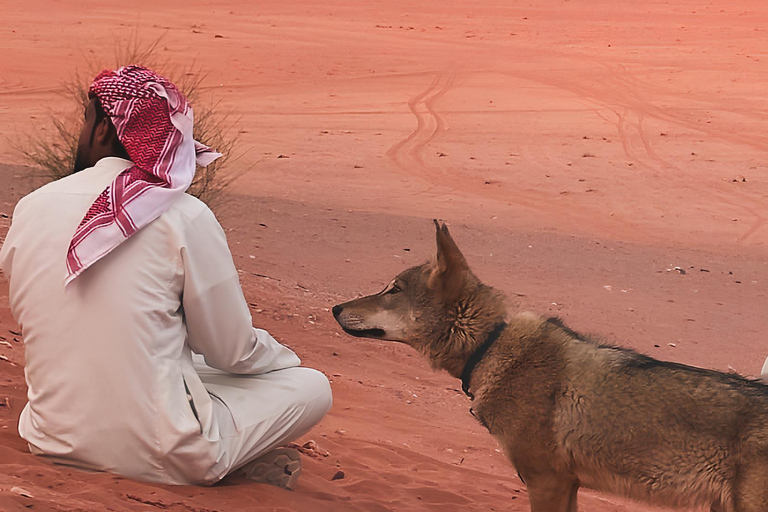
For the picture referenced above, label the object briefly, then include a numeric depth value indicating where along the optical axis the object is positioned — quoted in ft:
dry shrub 32.37
